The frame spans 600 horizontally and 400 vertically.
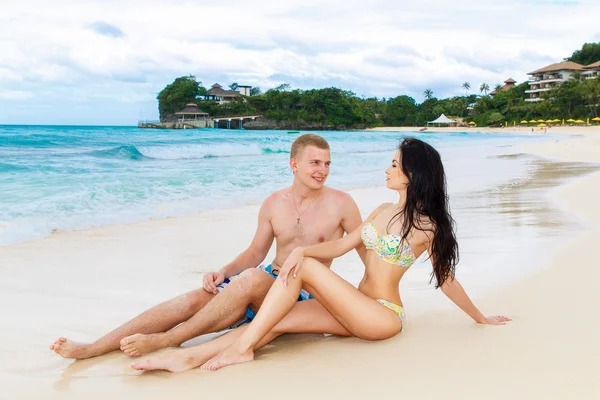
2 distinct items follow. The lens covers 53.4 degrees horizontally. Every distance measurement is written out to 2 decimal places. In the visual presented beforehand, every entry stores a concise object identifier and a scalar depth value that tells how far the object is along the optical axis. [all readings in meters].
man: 3.42
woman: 3.26
